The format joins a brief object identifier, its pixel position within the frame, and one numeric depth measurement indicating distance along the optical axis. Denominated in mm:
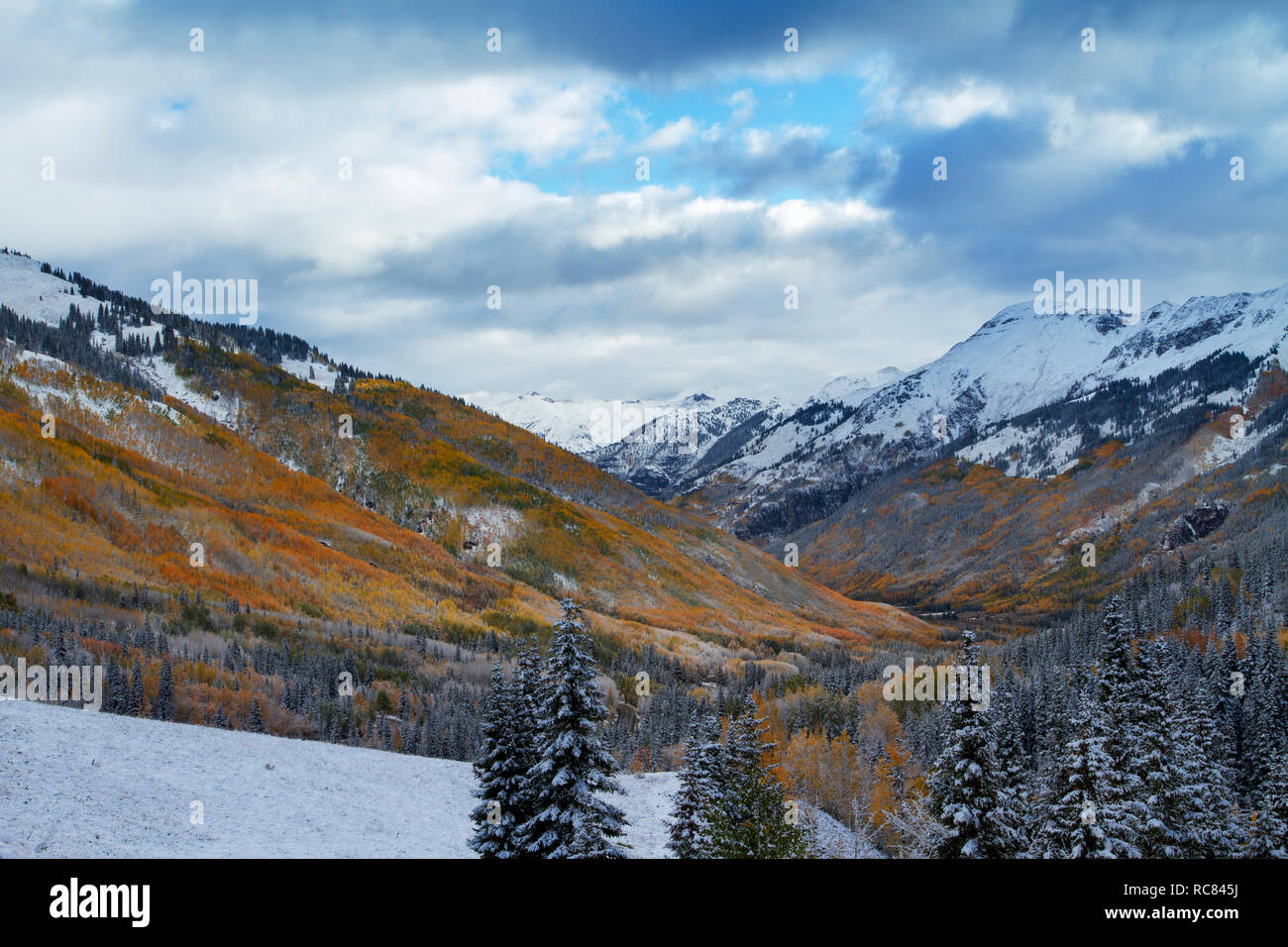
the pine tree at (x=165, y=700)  81419
